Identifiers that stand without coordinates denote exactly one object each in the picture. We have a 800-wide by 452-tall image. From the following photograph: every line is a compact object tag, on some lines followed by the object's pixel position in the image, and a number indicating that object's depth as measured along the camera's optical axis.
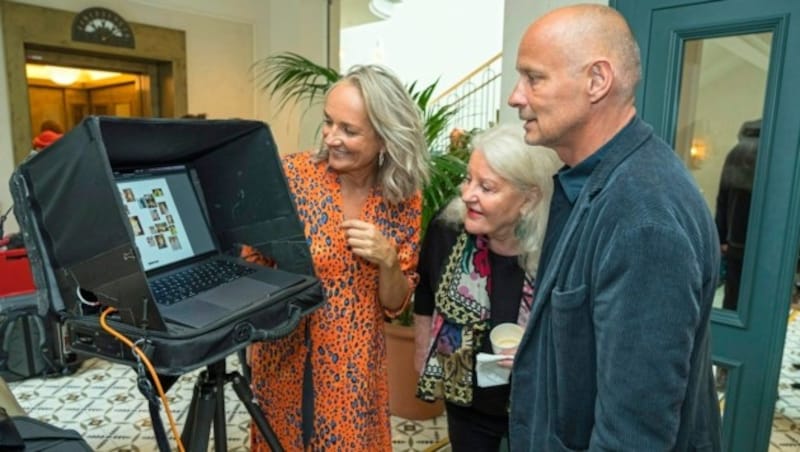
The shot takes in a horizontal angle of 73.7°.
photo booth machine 0.75
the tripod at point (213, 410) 0.97
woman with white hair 1.19
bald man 0.66
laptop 0.89
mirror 1.50
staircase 6.47
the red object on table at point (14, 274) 2.82
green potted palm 2.05
